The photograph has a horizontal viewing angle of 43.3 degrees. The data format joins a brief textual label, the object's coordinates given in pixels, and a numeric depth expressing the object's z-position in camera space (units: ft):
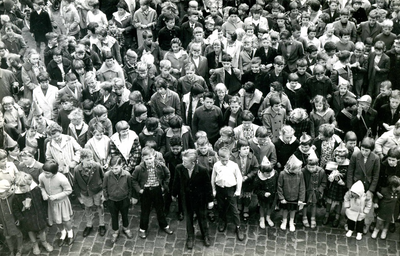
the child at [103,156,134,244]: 28.35
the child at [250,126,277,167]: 29.71
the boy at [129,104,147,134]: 31.87
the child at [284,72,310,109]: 34.50
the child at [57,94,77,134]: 32.88
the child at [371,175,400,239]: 28.04
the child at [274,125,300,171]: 30.12
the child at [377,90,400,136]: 32.81
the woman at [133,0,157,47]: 45.09
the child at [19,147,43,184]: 28.50
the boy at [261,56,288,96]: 35.40
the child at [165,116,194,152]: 30.42
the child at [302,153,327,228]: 28.72
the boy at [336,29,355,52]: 40.09
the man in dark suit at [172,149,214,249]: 28.04
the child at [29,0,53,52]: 48.19
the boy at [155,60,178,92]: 35.45
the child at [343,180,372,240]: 28.48
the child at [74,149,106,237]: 28.96
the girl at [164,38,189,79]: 38.93
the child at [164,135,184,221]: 29.35
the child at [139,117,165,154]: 30.63
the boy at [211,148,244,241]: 28.17
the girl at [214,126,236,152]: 29.84
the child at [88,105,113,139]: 31.12
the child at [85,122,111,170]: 30.40
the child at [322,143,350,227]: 28.76
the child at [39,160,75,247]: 28.02
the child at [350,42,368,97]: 38.24
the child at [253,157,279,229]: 29.07
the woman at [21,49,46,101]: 37.63
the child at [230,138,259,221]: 29.01
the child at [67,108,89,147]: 31.45
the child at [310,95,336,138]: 31.99
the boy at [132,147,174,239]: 28.45
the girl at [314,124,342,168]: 29.53
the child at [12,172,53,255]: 27.63
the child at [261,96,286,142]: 32.09
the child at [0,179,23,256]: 27.25
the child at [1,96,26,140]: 33.81
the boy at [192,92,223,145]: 32.55
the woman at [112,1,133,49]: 45.90
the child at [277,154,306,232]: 28.68
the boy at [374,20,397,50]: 40.65
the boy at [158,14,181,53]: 42.80
